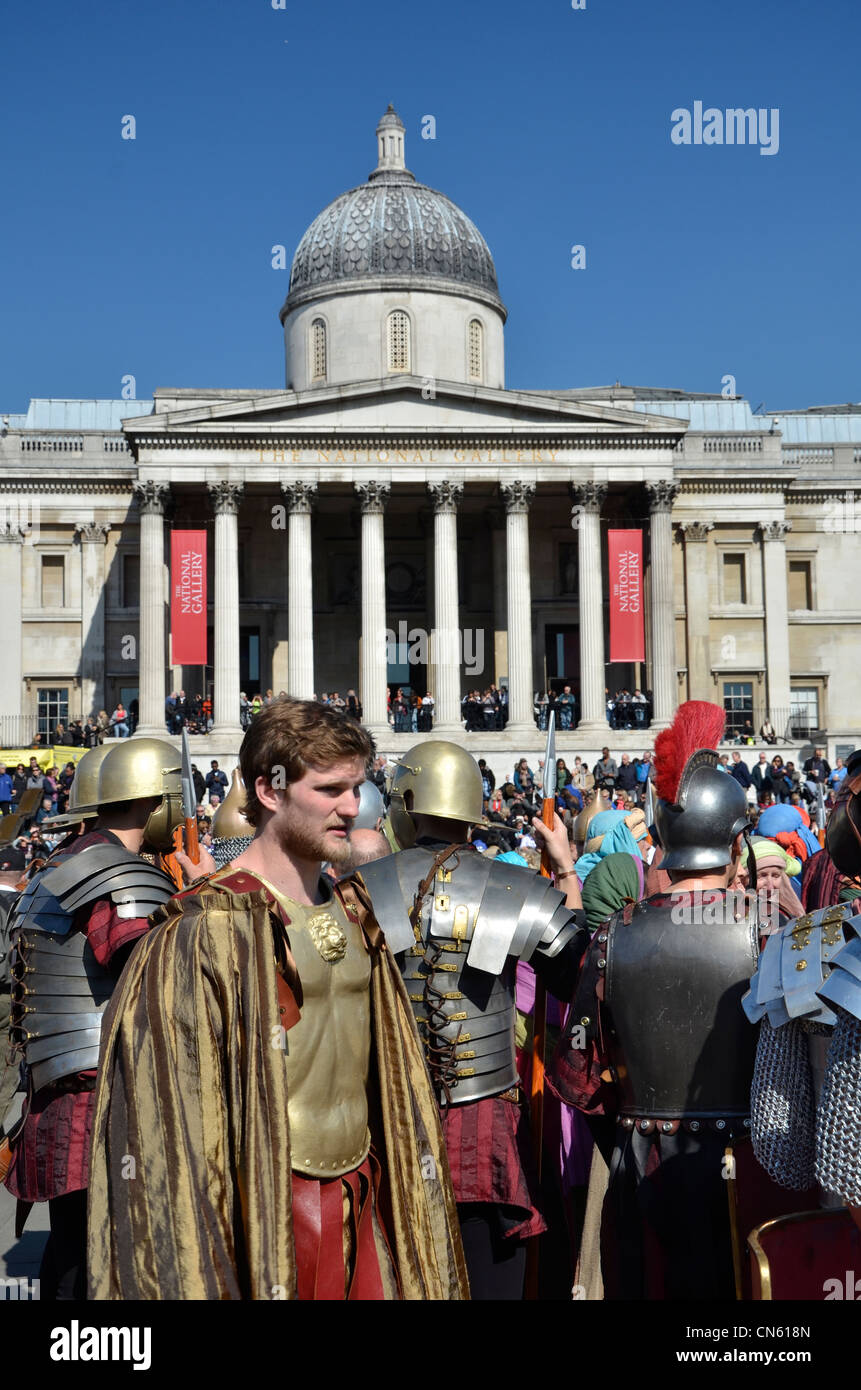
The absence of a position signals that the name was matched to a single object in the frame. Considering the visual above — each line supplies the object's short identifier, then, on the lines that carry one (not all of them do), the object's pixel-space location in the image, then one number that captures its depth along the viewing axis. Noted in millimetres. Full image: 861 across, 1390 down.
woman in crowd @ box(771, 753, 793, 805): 28766
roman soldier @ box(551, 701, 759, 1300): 5047
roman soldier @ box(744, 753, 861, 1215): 3480
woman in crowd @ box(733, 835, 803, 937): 5141
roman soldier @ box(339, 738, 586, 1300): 5285
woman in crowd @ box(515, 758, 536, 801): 29875
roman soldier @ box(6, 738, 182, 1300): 5180
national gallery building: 41000
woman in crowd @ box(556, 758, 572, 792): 28731
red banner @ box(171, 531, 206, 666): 39688
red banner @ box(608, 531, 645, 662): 40438
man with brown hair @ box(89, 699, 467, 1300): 3473
